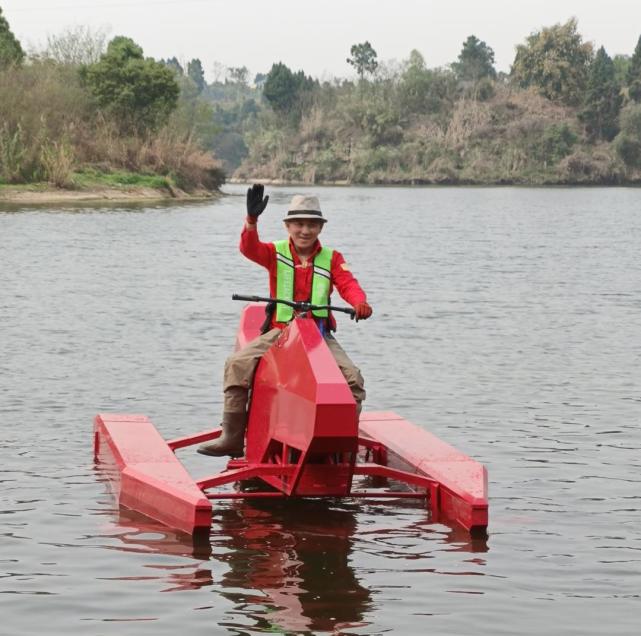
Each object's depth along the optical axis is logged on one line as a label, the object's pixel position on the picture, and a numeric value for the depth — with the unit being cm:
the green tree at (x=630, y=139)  11944
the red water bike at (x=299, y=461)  820
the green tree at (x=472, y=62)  15771
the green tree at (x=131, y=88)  6712
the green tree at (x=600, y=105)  12356
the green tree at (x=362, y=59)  15062
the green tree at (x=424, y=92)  13538
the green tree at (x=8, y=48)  6625
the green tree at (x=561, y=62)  13225
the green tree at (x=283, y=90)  14112
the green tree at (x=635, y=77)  12938
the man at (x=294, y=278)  918
